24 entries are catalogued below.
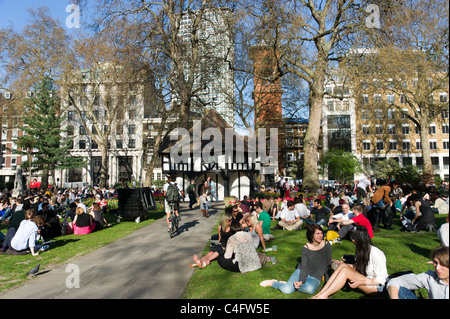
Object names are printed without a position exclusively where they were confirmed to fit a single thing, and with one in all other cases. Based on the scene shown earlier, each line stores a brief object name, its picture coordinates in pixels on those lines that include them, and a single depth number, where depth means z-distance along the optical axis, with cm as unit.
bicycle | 1016
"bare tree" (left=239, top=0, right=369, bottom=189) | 1548
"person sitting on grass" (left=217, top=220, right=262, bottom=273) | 618
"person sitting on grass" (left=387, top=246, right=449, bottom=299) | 285
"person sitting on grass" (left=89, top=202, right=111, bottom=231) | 1242
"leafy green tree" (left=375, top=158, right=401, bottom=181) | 4516
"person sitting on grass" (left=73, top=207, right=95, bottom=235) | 1170
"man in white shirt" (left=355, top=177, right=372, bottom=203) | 1423
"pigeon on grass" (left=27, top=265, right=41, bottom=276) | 621
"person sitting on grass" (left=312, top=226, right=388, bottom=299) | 455
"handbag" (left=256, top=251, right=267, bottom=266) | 659
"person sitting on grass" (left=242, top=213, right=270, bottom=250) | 798
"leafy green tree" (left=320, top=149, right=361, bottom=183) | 4666
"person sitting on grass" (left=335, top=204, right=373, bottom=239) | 759
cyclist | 1052
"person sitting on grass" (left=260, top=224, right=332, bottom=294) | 491
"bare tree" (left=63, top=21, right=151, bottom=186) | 2127
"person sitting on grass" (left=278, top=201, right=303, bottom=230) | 1088
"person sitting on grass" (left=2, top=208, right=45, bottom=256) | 815
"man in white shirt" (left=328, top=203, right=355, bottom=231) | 851
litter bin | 1403
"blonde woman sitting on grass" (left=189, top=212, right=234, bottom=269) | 671
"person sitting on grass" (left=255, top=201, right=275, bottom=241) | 921
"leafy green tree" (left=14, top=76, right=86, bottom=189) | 3953
